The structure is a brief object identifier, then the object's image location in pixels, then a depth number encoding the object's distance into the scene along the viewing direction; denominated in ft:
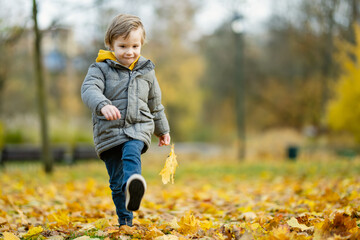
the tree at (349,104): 45.25
